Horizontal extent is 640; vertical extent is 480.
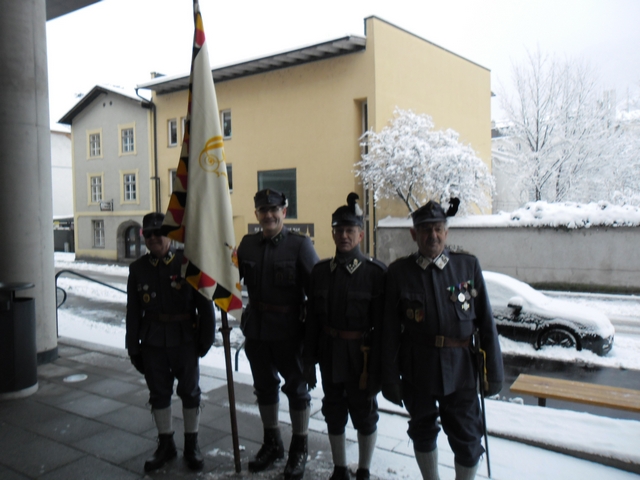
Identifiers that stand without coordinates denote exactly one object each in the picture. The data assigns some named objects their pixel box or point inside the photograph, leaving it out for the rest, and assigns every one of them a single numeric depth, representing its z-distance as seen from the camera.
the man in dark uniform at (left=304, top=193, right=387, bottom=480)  3.16
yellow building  20.28
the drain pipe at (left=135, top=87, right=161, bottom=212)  27.14
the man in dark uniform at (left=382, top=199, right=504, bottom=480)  2.94
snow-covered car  8.70
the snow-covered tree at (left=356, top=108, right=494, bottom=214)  18.66
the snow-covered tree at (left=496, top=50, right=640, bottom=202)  21.94
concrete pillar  5.83
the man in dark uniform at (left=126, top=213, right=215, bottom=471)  3.60
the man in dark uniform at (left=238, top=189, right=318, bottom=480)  3.55
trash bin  4.89
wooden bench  4.55
